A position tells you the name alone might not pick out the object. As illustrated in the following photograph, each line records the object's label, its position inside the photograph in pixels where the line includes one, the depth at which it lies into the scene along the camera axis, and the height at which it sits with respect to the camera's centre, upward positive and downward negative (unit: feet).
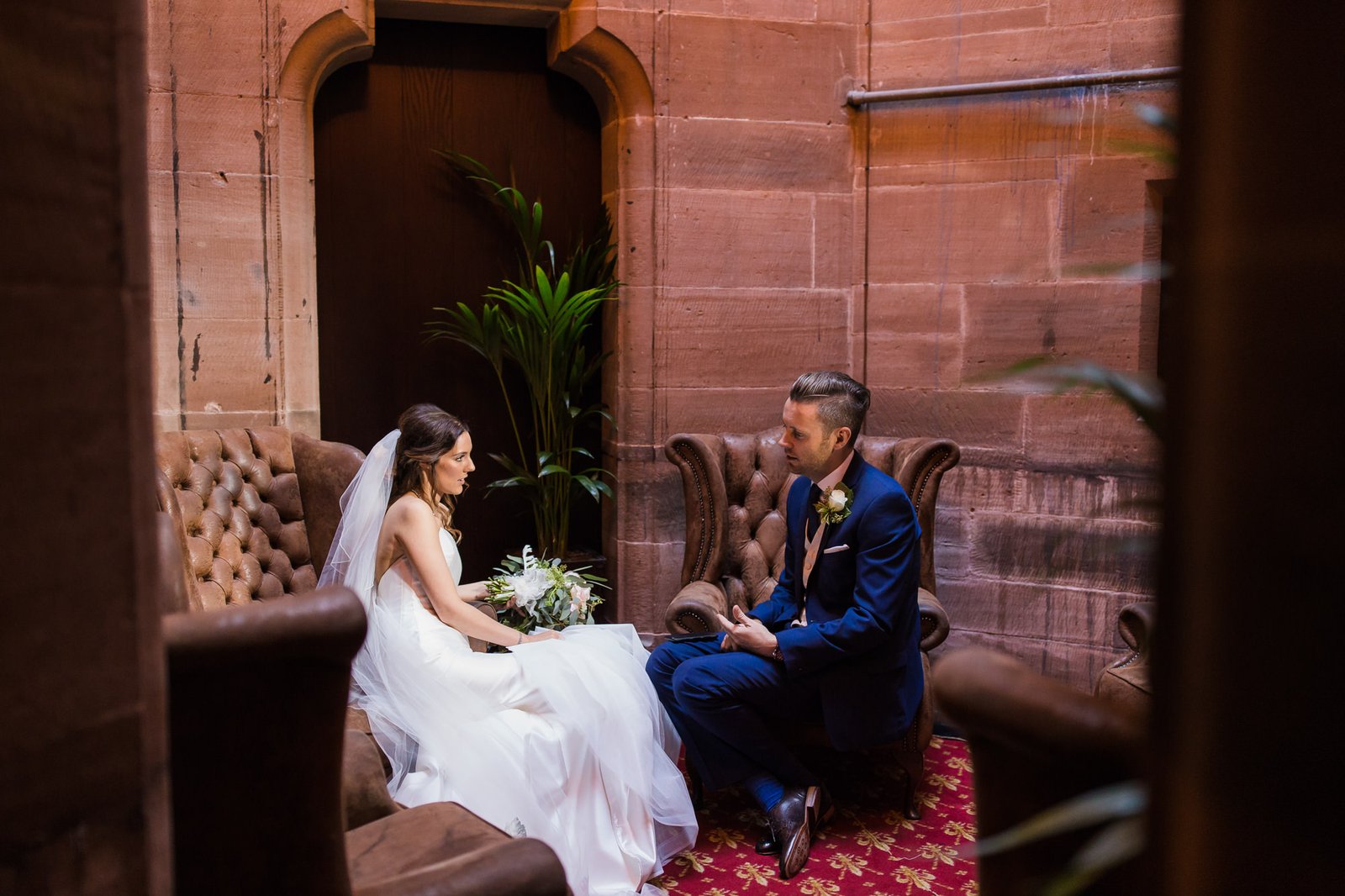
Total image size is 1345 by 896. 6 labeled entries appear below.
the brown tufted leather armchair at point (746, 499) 14.10 -1.62
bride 10.10 -3.15
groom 11.34 -2.93
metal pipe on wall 15.03 +3.92
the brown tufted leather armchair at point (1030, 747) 3.30 -1.12
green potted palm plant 15.70 +0.40
